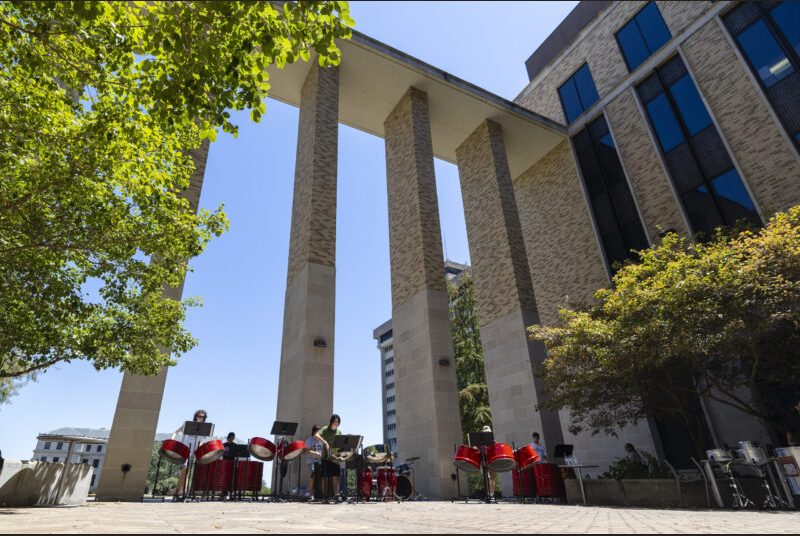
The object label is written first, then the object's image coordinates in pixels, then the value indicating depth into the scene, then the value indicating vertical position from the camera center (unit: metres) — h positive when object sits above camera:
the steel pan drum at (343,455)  10.29 +0.63
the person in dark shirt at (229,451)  10.66 +0.88
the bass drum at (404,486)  12.26 -0.11
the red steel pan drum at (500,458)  10.30 +0.40
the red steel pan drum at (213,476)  10.44 +0.34
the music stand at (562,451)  11.65 +0.53
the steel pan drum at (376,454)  11.55 +0.70
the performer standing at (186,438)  10.12 +1.30
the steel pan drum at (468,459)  10.56 +0.42
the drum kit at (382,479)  11.28 +0.10
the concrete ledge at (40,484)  7.49 +0.28
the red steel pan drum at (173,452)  9.36 +0.82
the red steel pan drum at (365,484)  11.37 +0.00
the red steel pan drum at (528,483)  12.47 -0.21
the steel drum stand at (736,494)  8.36 -0.53
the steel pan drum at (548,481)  11.74 -0.17
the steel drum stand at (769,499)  8.37 -0.66
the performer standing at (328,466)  10.15 +0.40
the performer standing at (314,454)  10.19 +0.68
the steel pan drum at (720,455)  8.56 +0.17
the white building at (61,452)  89.69 +9.12
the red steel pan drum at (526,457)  10.70 +0.41
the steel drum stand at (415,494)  12.57 -0.38
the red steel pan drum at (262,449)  9.95 +0.83
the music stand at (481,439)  10.23 +0.81
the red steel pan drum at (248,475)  10.79 +0.34
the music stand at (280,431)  10.38 +1.24
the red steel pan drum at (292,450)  10.14 +0.78
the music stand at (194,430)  9.67 +1.27
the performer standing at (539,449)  12.40 +0.64
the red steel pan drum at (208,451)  9.68 +0.82
